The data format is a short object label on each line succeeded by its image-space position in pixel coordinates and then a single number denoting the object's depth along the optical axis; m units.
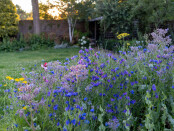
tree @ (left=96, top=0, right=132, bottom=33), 11.42
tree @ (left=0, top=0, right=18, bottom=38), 13.53
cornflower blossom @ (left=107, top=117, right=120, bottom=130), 1.65
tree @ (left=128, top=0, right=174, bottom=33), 9.51
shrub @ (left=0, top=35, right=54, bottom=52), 12.53
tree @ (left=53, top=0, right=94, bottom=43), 14.55
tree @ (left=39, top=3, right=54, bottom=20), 16.48
